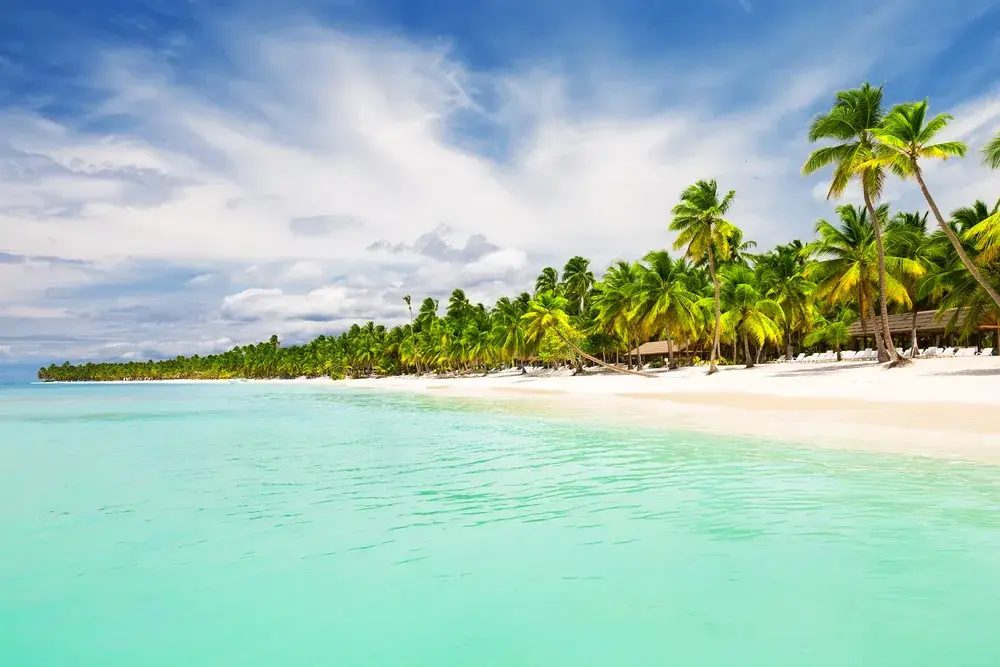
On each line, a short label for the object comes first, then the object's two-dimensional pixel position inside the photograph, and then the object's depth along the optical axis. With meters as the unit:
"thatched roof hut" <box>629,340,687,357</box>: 69.94
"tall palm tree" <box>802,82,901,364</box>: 28.95
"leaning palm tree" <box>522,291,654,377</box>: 52.31
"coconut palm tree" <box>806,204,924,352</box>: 35.44
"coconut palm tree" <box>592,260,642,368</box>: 49.84
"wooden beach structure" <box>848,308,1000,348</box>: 48.41
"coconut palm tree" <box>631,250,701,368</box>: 44.84
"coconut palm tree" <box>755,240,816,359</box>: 48.84
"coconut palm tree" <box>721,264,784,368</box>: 44.53
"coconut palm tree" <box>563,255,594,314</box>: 72.62
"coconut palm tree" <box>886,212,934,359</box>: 42.20
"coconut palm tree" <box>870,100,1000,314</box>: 24.45
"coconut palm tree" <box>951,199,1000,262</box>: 23.27
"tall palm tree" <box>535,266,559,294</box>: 76.38
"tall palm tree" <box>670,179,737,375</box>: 39.44
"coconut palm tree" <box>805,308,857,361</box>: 55.81
